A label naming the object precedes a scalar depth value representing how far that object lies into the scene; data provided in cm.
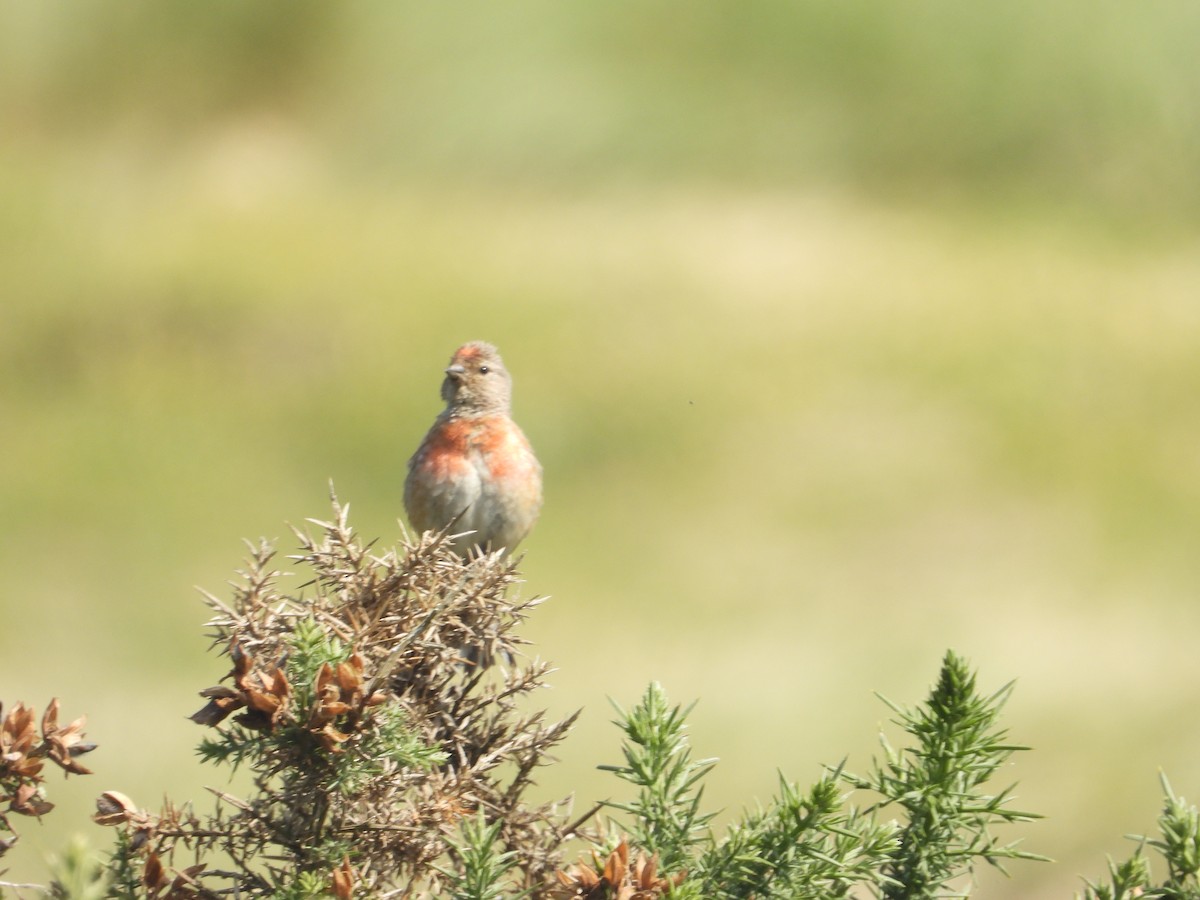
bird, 1058
